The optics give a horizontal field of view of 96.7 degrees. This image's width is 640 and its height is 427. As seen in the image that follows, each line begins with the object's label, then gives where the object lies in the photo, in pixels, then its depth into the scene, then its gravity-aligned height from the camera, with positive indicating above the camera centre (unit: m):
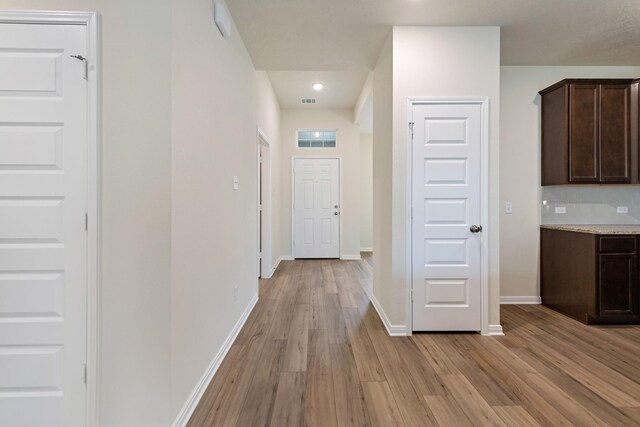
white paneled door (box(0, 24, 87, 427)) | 1.37 -0.08
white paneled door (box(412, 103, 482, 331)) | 2.52 -0.09
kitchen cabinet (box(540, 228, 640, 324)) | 2.68 -0.65
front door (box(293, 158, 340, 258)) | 5.82 +0.05
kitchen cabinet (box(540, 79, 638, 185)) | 2.91 +0.81
